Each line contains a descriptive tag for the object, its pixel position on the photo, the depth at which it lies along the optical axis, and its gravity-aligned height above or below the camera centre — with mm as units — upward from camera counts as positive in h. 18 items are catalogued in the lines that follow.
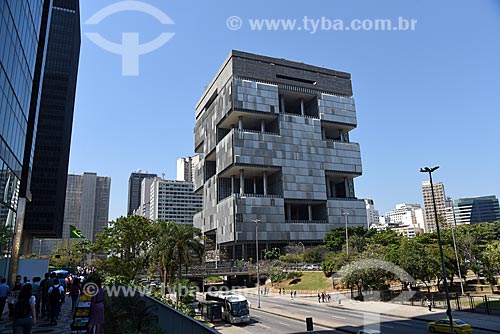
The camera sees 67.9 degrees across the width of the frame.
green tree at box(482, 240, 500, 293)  44844 -1533
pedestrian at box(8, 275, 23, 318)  13827 -913
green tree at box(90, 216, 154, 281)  42719 +1678
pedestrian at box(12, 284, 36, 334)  9469 -1280
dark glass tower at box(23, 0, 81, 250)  87875 +31962
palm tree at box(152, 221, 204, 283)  43781 +1101
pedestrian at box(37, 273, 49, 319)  15653 -1431
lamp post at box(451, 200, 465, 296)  48584 -2103
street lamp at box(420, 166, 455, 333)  30031 +6400
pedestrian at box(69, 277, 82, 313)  18422 -1525
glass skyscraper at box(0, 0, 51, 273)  21609 +11234
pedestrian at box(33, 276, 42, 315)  15522 -1246
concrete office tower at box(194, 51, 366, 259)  91875 +25939
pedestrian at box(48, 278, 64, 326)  14599 -1518
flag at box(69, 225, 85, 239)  50250 +3564
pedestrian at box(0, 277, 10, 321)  12594 -1020
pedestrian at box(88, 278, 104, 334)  9962 -1353
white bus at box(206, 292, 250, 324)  33625 -4864
